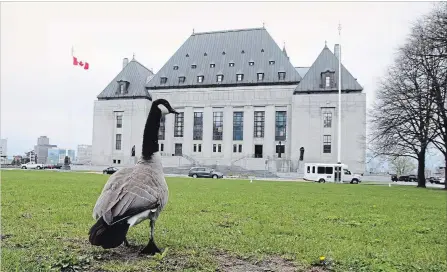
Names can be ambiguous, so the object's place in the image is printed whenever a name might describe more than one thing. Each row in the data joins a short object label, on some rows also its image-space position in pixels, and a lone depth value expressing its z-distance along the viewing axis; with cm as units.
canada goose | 398
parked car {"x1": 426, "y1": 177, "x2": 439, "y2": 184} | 6364
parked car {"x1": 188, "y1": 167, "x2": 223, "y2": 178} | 4819
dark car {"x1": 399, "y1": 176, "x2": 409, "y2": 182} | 6453
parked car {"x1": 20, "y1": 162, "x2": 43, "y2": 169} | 6781
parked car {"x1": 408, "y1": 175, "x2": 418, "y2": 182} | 6522
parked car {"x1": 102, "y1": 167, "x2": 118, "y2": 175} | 4937
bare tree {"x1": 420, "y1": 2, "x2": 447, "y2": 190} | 2699
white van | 4656
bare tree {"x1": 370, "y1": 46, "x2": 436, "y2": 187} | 3209
